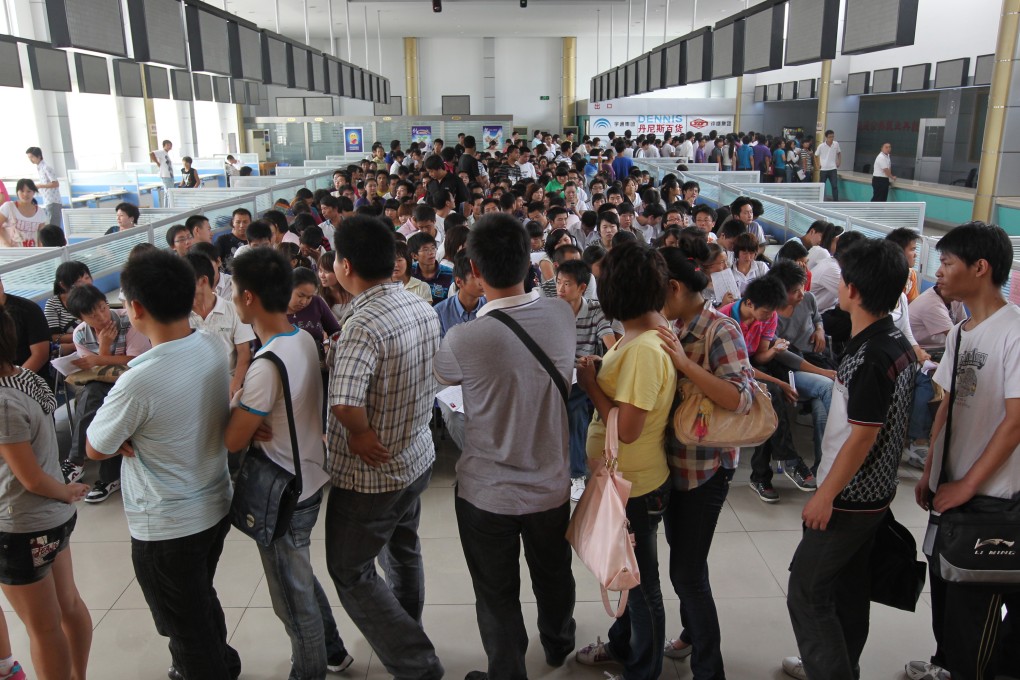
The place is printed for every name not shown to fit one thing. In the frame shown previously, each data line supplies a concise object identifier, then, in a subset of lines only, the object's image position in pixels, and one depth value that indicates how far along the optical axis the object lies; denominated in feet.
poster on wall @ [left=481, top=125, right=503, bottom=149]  70.38
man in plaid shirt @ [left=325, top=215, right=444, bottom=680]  7.26
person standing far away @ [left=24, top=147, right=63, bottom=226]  34.22
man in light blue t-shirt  6.71
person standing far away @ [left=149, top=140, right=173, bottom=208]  51.60
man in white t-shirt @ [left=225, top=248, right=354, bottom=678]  7.04
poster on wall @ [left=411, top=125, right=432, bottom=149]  67.92
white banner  83.87
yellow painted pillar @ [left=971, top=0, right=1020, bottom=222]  26.91
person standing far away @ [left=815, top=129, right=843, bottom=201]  52.26
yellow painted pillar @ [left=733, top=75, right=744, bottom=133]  77.51
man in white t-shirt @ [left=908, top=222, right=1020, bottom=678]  7.18
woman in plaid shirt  7.20
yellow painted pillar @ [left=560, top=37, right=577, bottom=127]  96.84
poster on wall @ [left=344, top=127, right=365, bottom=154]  68.28
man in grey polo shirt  7.04
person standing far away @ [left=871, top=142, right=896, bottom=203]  45.91
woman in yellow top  6.95
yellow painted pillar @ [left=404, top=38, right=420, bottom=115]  96.32
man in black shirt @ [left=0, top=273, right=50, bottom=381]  12.32
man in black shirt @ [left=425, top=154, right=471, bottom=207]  27.63
